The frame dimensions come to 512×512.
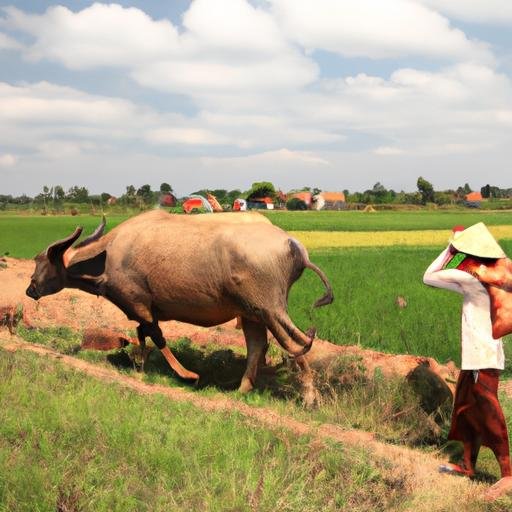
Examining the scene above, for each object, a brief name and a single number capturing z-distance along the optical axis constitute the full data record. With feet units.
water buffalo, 19.98
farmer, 14.62
